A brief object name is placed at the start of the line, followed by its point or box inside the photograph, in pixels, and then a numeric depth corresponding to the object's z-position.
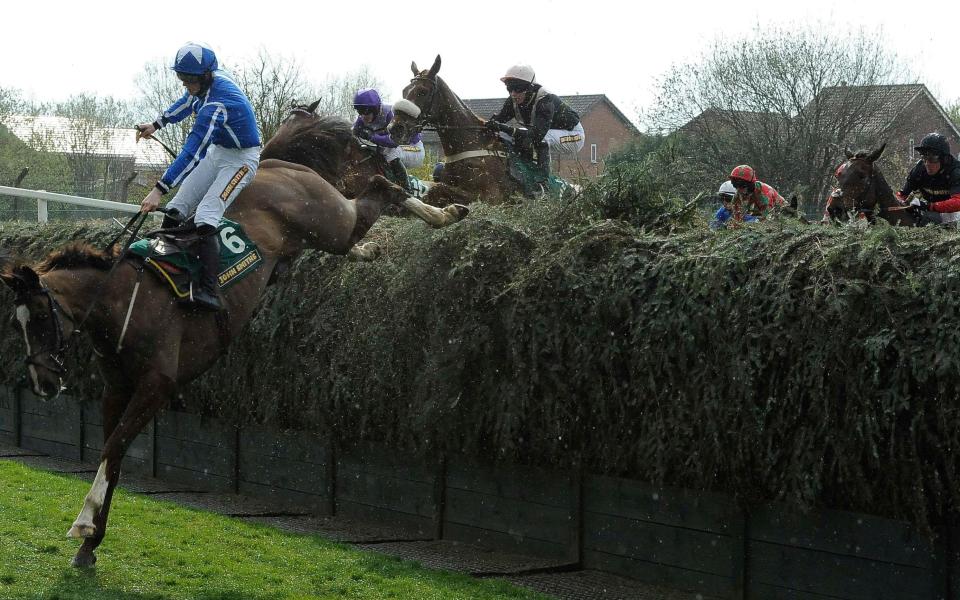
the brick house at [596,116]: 53.78
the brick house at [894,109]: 32.31
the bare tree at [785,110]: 31.39
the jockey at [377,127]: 10.51
